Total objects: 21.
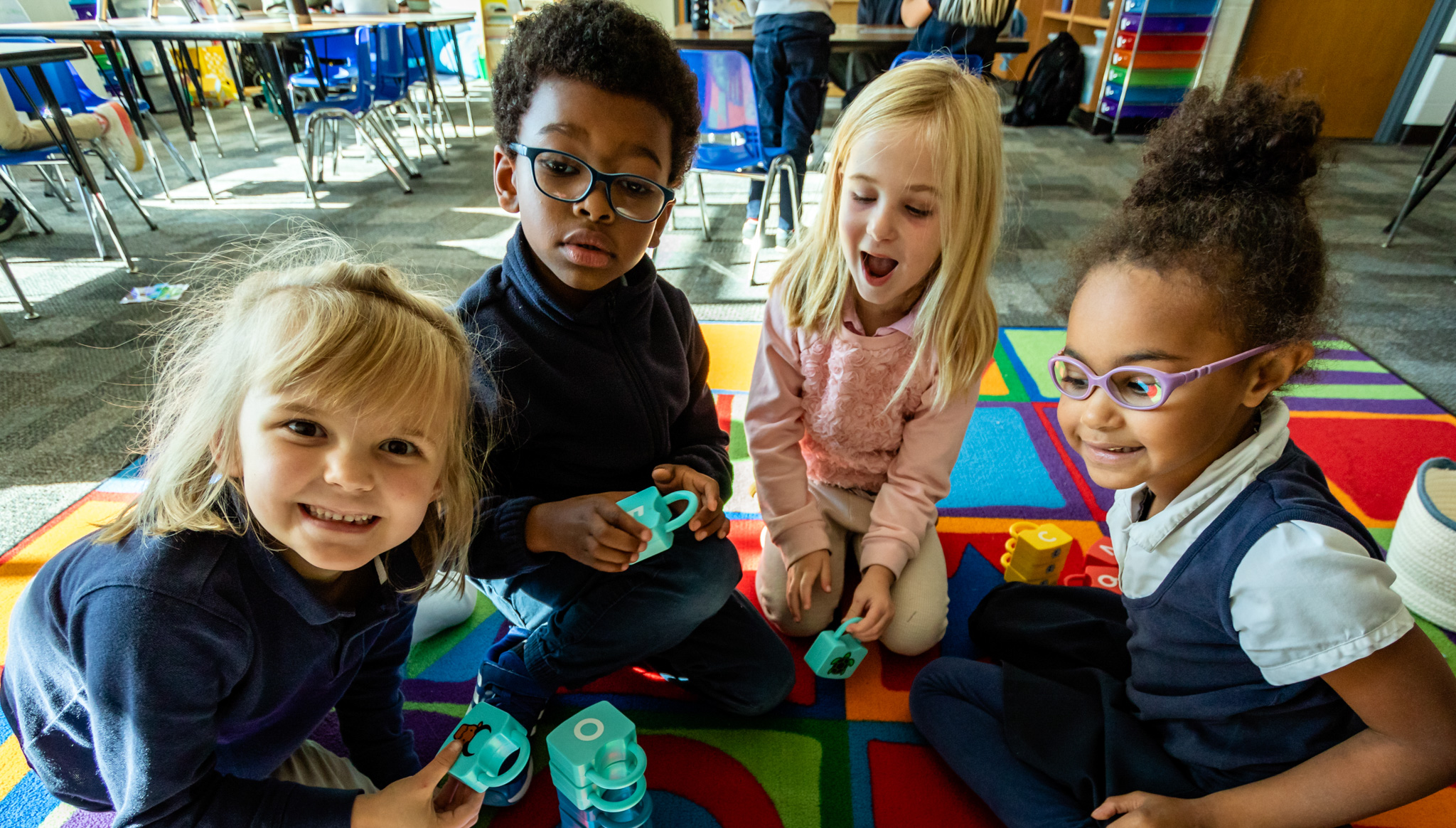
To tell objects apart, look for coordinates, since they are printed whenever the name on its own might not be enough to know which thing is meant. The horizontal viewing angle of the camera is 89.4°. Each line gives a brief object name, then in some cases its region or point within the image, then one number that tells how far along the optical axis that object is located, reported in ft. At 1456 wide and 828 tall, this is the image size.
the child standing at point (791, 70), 7.61
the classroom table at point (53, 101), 6.36
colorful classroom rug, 2.91
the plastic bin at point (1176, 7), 13.11
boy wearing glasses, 2.68
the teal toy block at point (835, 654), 3.25
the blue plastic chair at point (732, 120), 7.49
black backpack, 15.40
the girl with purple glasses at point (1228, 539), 2.08
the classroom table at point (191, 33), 9.21
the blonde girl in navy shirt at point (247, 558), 1.87
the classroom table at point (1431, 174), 8.10
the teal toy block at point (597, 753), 2.31
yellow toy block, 3.78
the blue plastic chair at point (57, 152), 7.50
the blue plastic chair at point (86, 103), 8.83
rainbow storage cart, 13.21
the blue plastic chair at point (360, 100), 10.18
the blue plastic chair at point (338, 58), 14.10
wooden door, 12.98
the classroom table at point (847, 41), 8.14
